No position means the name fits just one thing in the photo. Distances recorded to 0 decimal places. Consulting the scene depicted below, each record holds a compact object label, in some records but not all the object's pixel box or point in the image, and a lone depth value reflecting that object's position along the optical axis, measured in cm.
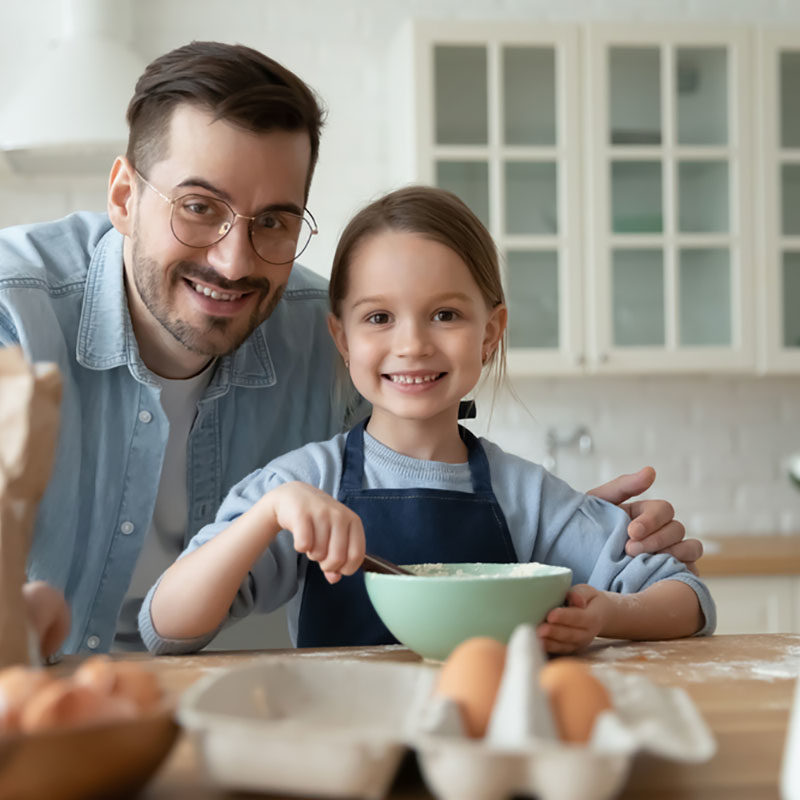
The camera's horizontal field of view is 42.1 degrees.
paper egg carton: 53
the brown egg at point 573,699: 59
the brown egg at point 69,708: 52
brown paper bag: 70
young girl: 119
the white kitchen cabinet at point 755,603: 309
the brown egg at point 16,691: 53
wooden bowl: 51
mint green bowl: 95
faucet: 366
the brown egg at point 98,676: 56
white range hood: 278
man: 156
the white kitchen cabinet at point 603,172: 334
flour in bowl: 115
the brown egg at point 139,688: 56
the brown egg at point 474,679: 60
